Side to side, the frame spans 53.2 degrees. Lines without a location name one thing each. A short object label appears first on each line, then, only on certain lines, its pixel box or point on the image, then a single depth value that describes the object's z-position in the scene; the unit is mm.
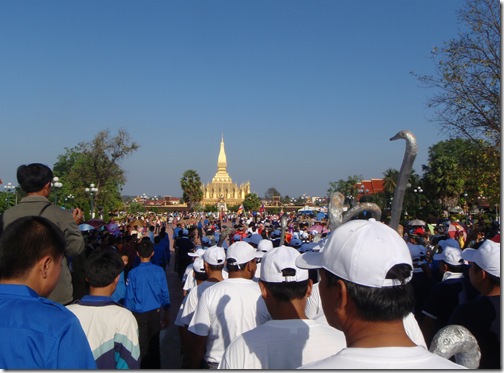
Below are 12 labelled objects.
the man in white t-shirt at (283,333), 2527
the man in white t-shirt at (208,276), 4703
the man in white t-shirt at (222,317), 3803
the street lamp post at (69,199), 49166
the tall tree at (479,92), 14586
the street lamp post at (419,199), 45759
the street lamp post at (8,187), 33875
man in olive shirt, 3804
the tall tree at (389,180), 53750
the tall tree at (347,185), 59944
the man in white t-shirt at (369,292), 1667
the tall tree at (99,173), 45000
